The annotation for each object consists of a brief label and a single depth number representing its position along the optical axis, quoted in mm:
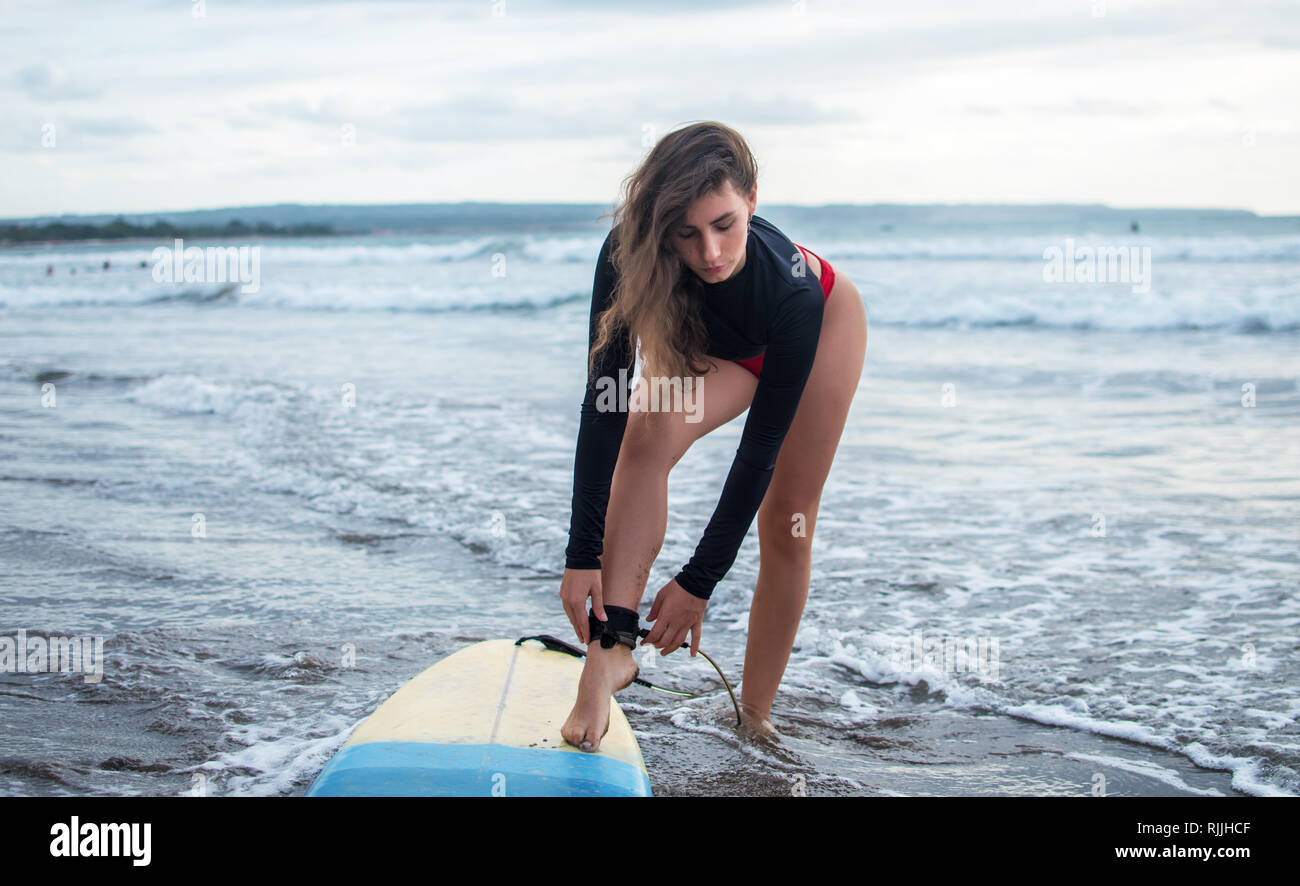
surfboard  2148
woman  2316
